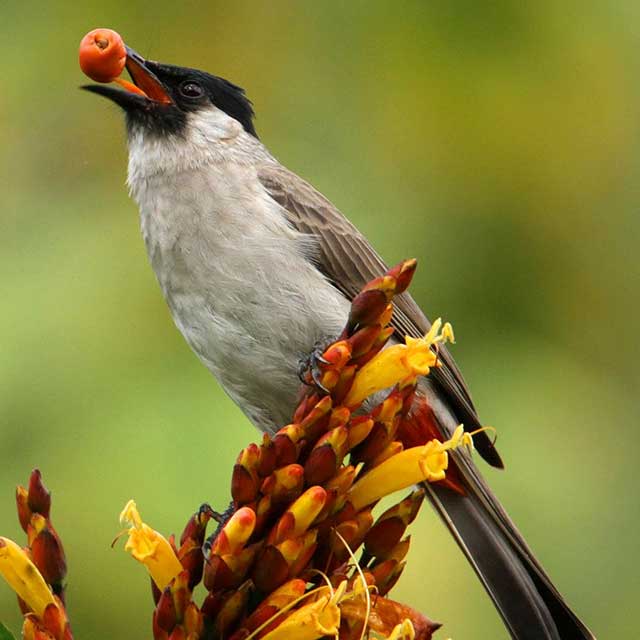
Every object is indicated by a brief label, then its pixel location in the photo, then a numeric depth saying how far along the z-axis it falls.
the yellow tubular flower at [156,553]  4.11
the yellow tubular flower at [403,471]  4.33
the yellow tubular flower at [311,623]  3.88
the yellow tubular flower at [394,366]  4.32
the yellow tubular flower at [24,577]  3.90
